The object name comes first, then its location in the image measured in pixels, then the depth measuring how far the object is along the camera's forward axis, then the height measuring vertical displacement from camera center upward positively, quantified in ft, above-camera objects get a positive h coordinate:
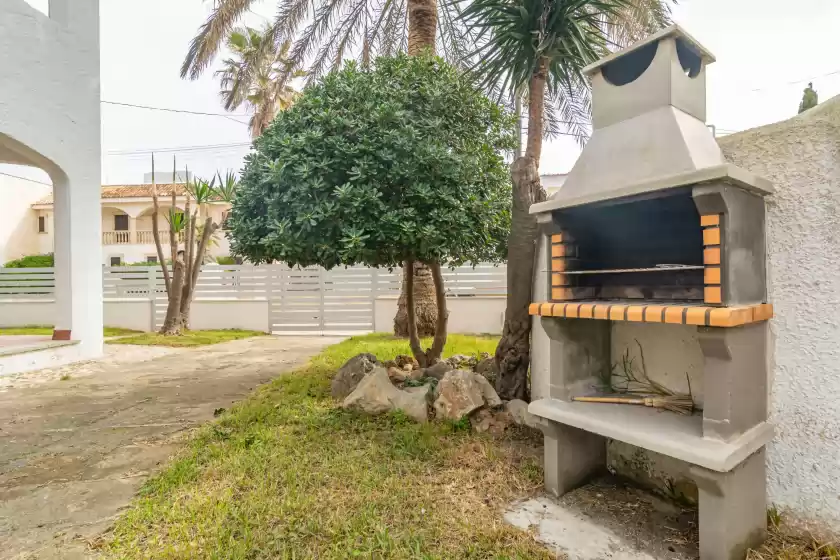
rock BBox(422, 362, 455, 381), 15.73 -3.46
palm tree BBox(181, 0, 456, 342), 29.30 +17.77
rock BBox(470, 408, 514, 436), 11.69 -3.98
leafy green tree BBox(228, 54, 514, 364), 12.71 +3.00
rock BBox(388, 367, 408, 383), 16.43 -3.80
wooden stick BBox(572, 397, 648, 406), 8.59 -2.54
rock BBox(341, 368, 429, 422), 12.84 -3.70
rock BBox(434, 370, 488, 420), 12.24 -3.43
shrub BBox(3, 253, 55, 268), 58.29 +2.38
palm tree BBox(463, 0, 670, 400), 12.68 +6.70
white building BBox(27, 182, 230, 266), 71.67 +8.56
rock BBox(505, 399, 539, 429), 11.73 -3.75
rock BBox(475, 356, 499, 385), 14.30 -3.23
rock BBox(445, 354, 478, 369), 17.63 -3.57
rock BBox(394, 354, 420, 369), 19.21 -3.80
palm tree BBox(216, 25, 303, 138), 34.47 +21.01
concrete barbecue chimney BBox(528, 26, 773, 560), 6.51 -0.25
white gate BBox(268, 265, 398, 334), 37.35 -1.95
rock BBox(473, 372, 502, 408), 12.50 -3.44
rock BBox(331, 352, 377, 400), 15.31 -3.51
